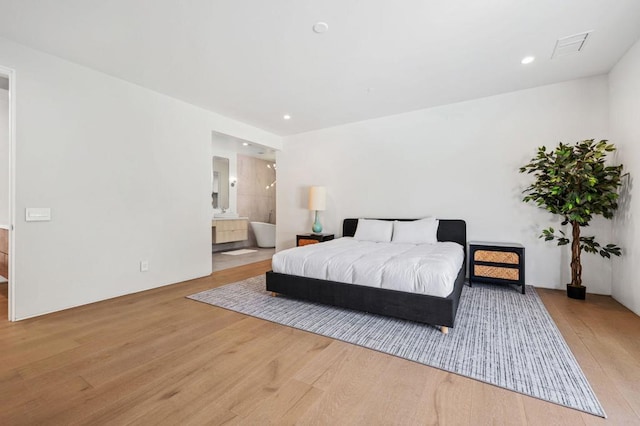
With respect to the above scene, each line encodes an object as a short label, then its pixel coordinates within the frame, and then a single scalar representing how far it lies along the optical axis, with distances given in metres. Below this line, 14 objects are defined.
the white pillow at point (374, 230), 4.11
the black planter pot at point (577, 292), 3.09
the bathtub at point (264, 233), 7.41
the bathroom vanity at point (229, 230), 6.27
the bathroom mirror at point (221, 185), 7.02
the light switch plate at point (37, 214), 2.61
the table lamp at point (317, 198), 4.93
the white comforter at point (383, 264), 2.32
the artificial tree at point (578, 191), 2.92
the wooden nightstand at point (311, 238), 4.74
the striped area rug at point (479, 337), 1.61
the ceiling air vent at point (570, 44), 2.51
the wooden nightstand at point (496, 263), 3.29
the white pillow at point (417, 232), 3.82
